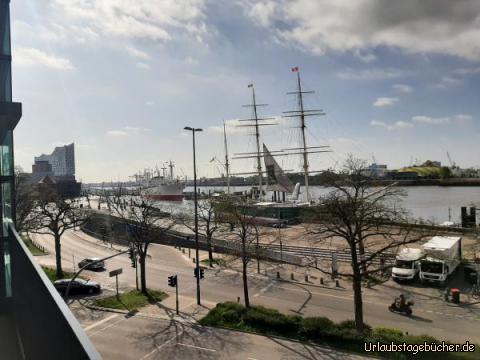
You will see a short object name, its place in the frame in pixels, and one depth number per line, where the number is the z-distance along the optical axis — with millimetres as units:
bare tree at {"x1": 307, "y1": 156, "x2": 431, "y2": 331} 16656
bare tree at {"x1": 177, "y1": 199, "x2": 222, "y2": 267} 33438
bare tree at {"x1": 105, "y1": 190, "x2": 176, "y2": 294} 25375
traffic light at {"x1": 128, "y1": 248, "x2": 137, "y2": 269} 22508
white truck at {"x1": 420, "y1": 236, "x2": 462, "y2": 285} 24891
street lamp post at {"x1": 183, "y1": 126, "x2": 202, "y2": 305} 22780
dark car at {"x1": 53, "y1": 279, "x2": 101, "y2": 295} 25391
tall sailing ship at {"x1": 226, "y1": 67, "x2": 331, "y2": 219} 68438
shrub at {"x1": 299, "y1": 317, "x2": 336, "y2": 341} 16547
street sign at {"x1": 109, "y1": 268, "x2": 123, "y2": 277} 21453
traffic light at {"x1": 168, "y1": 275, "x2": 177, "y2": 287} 22047
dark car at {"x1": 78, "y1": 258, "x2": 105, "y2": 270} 32906
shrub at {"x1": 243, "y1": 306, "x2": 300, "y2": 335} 17422
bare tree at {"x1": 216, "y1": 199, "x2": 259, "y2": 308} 22845
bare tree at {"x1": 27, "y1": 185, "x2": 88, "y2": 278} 30344
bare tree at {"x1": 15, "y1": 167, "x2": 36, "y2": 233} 32512
